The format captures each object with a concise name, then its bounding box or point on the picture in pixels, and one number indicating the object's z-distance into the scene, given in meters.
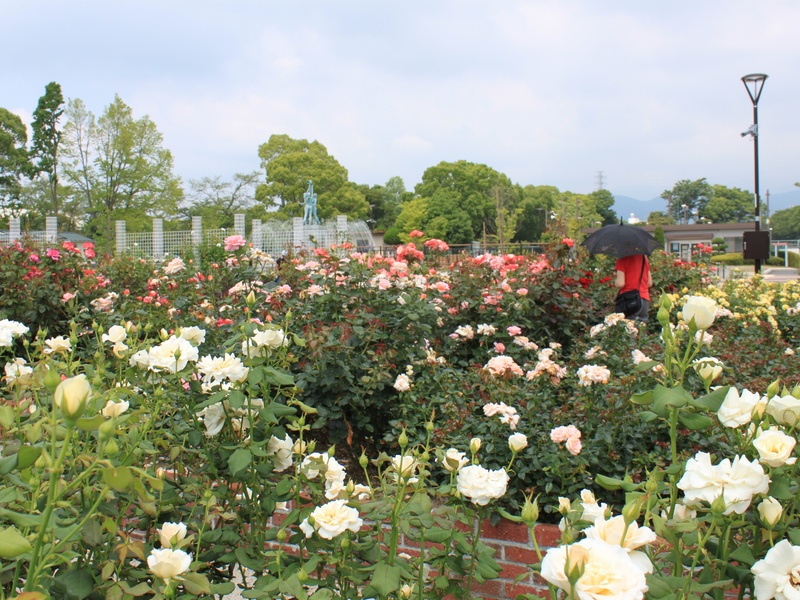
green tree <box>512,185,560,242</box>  58.19
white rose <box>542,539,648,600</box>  0.74
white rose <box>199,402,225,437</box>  1.50
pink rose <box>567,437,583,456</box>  2.19
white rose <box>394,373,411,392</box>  3.03
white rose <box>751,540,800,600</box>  0.92
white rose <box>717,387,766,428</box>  1.13
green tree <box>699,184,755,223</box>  90.44
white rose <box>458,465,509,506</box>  1.34
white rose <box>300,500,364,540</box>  1.22
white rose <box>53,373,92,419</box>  0.77
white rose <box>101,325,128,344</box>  1.71
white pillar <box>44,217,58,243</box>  31.49
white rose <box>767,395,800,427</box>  1.11
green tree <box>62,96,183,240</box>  36.44
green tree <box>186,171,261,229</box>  47.06
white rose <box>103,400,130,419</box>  1.27
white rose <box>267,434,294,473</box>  1.50
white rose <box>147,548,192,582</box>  1.12
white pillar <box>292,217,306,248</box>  28.20
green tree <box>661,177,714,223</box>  97.69
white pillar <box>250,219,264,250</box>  28.27
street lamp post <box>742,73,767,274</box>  12.82
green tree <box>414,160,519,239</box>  55.72
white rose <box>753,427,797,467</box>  1.02
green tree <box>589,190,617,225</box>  82.25
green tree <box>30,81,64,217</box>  36.25
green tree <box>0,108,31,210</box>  40.56
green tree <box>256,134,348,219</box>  44.81
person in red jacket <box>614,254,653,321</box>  5.78
